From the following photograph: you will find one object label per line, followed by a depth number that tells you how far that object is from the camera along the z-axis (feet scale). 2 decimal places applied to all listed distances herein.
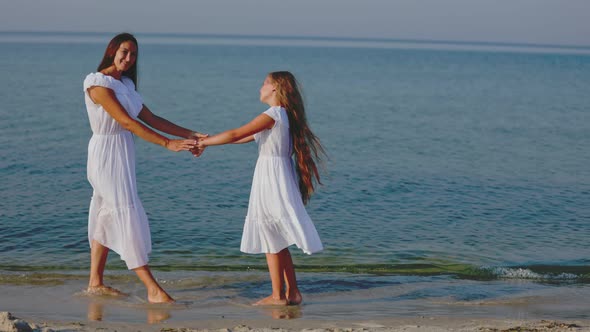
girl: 21.43
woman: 21.17
